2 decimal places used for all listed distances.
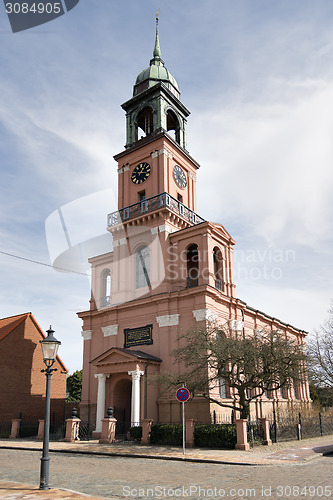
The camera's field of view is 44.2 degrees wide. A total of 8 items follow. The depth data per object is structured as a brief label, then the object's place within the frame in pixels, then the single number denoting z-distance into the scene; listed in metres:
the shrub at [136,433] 22.03
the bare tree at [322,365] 34.72
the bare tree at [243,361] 20.28
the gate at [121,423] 24.30
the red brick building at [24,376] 30.86
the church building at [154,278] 25.19
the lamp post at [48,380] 9.56
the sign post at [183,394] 17.53
